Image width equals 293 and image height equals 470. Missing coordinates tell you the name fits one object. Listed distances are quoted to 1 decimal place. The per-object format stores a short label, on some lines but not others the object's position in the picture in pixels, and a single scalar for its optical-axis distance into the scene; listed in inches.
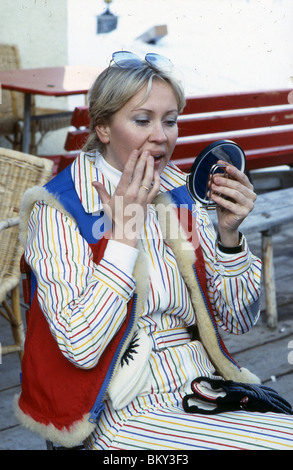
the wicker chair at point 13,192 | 102.1
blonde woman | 59.0
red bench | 140.5
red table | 194.1
